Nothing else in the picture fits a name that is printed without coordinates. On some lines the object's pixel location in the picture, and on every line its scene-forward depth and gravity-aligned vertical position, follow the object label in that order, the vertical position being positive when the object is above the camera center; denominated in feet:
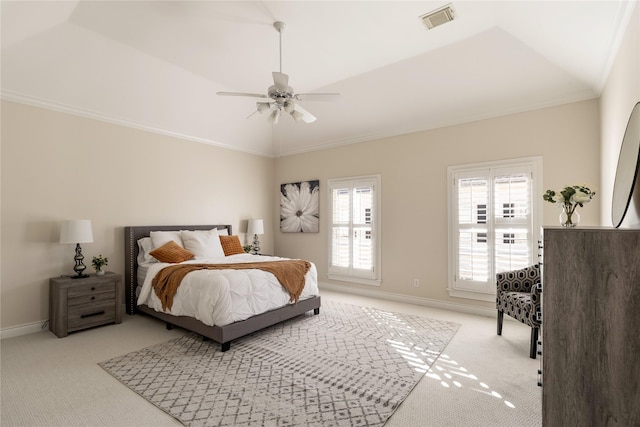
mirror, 6.05 +1.00
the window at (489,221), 13.00 -0.15
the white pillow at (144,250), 14.64 -1.49
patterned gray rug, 7.16 -4.38
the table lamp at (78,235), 12.01 -0.64
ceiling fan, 10.03 +3.94
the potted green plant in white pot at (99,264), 13.07 -1.90
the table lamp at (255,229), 19.81 -0.69
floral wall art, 20.11 +0.73
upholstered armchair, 9.75 -2.69
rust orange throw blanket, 11.84 -2.25
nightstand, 11.64 -3.26
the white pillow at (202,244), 15.40 -1.28
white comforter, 10.40 -2.74
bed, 10.48 -3.65
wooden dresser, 4.18 -1.52
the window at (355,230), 17.53 -0.67
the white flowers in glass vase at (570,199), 7.93 +0.49
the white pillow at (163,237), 14.79 -0.94
